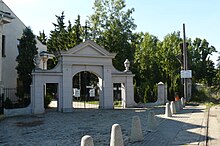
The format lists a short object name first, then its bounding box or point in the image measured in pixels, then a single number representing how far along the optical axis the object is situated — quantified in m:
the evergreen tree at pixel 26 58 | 25.92
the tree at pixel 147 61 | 46.25
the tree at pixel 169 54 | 50.55
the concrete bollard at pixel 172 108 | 19.46
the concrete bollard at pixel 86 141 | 6.05
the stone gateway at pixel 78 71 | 23.02
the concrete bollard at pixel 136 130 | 9.98
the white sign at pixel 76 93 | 29.70
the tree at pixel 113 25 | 43.34
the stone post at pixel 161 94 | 30.09
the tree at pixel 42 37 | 60.76
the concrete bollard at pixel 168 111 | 17.69
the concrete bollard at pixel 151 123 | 12.54
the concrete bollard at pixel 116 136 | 7.65
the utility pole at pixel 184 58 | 32.03
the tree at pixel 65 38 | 42.41
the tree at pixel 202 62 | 61.72
